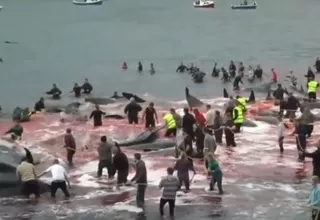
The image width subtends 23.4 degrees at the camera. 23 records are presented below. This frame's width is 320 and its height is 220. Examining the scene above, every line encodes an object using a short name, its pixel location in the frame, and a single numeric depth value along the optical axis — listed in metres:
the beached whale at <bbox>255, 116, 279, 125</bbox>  43.02
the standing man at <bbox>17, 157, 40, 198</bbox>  25.70
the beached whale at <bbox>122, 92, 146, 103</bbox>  60.85
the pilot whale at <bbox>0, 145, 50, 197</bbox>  27.58
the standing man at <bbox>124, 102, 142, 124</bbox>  42.31
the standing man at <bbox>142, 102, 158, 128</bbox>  38.85
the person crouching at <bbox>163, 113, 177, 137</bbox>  36.62
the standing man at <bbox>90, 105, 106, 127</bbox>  41.47
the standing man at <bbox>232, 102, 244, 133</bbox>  37.59
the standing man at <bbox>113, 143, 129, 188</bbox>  27.03
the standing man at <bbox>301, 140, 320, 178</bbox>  26.14
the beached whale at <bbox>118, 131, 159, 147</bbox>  36.62
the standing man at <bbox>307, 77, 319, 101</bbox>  50.81
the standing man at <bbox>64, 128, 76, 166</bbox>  31.94
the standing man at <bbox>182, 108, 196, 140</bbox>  32.50
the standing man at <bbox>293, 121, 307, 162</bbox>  32.09
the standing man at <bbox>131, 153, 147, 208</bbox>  24.38
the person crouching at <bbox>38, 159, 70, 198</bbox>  25.45
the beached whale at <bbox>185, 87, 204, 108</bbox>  54.66
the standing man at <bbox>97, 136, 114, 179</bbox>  28.66
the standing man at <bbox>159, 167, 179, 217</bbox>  23.23
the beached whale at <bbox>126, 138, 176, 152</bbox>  35.56
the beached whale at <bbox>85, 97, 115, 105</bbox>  59.94
